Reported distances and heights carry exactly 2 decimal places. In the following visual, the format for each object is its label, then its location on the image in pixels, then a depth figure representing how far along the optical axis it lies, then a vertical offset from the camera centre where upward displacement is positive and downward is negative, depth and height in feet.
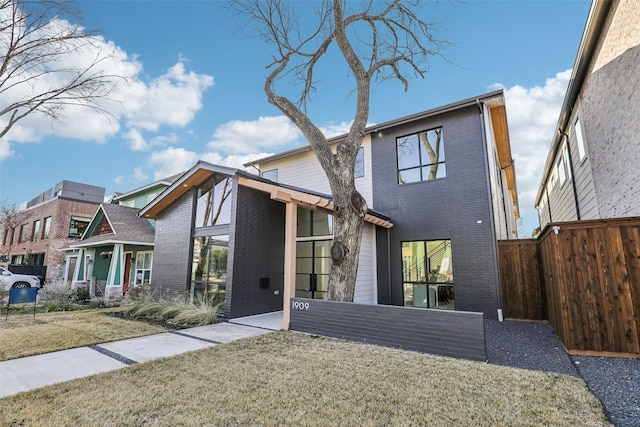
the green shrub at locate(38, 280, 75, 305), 37.57 -3.52
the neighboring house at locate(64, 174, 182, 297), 42.45 +2.14
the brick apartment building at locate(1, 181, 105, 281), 65.00 +8.97
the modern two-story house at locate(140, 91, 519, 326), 27.50 +3.83
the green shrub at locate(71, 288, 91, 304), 38.42 -3.96
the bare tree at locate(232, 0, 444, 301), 22.82 +19.03
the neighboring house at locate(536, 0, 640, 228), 17.65 +10.74
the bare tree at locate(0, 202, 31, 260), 78.54 +11.16
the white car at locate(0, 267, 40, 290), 48.83 -2.45
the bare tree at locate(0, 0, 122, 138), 12.57 +8.91
